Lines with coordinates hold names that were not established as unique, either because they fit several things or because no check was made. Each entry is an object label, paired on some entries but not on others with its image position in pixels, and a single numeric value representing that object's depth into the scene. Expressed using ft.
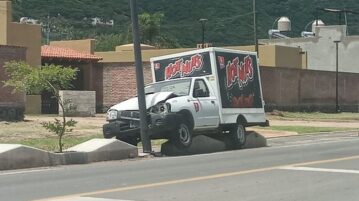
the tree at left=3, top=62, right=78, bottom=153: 55.57
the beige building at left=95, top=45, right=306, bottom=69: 164.73
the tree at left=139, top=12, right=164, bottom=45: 244.22
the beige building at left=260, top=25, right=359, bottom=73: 223.10
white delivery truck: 62.80
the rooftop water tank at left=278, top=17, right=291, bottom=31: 249.96
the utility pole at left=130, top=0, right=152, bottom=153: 60.80
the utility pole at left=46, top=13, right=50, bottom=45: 248.24
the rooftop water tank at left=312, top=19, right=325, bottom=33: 231.91
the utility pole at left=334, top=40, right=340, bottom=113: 184.44
